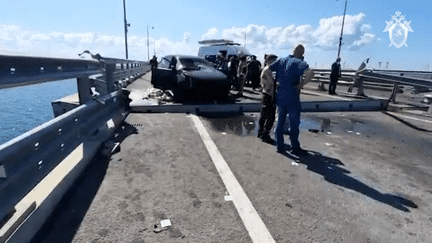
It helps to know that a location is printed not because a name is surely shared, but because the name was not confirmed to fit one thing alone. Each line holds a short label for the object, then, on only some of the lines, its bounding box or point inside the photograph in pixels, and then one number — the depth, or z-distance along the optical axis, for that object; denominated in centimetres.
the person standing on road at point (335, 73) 1260
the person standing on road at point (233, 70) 1313
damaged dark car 802
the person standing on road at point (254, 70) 1281
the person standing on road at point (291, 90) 410
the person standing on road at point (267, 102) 495
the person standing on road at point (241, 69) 1065
